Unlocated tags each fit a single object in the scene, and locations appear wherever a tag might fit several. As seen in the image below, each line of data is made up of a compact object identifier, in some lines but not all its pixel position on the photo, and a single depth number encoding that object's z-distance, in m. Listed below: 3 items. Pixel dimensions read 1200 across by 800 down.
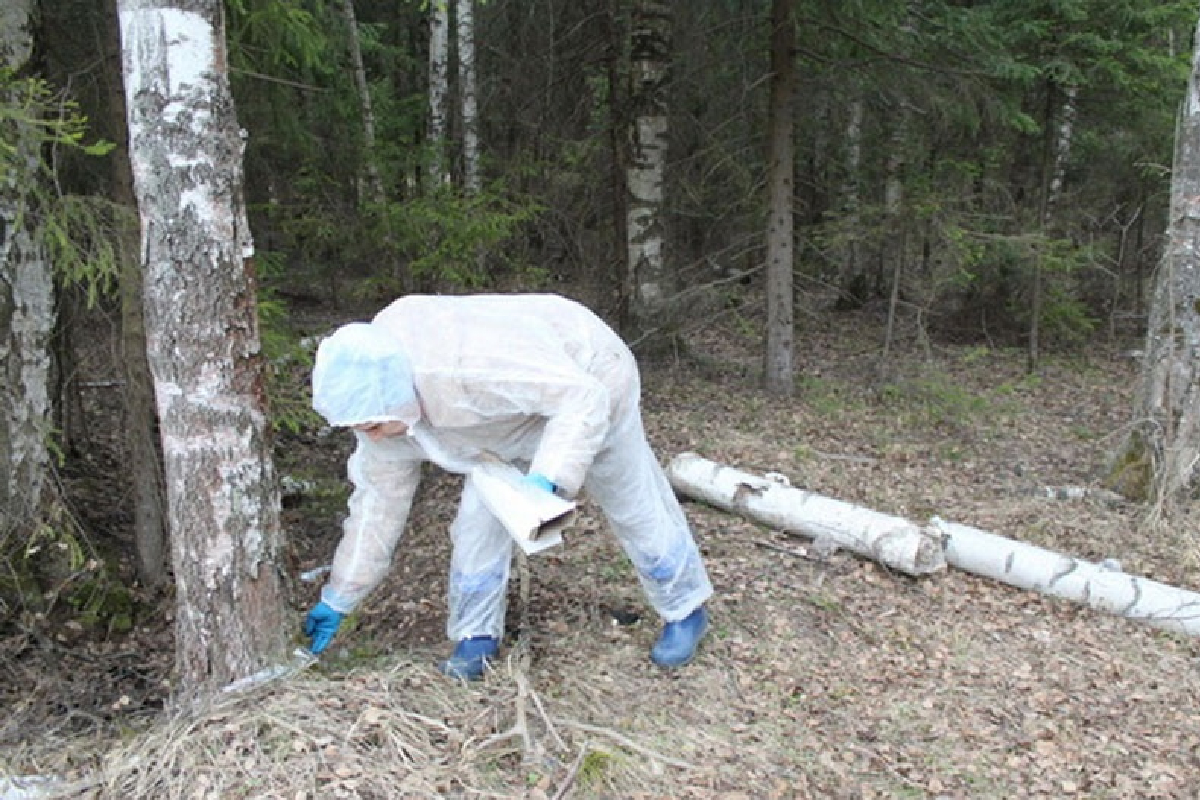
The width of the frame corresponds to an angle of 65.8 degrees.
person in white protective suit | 3.32
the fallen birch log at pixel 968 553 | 4.84
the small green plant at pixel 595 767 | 3.27
